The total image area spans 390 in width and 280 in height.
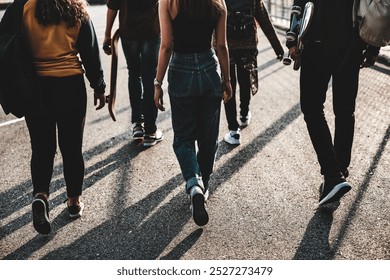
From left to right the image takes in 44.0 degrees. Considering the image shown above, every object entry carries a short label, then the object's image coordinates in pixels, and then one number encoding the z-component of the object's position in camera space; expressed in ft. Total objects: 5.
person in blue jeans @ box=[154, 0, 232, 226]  10.14
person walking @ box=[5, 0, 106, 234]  10.07
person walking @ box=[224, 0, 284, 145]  14.92
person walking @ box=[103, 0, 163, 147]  14.92
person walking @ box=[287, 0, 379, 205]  10.98
